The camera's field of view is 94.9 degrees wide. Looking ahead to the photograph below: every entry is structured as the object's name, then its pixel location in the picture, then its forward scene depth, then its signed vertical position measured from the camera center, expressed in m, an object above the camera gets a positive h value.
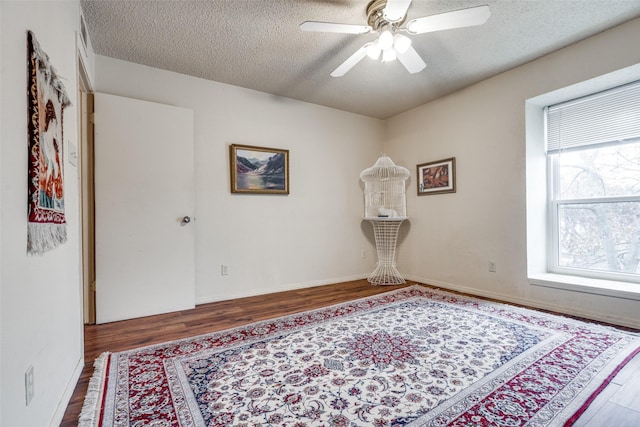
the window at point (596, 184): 2.61 +0.25
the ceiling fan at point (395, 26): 1.76 +1.20
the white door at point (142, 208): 2.62 +0.07
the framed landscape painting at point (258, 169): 3.37 +0.54
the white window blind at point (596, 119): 2.60 +0.87
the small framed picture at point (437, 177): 3.70 +0.46
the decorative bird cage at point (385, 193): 4.13 +0.28
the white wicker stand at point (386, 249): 4.15 -0.54
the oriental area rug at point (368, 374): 1.35 -0.92
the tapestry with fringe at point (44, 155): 1.08 +0.26
